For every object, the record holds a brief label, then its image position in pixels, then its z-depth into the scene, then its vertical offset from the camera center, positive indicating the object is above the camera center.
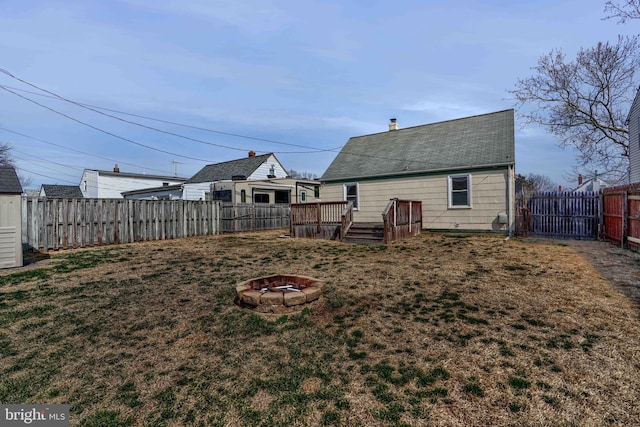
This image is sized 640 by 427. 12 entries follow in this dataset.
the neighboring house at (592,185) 37.97 +3.15
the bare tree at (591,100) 17.84 +6.77
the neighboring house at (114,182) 32.75 +3.98
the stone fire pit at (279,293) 4.55 -1.25
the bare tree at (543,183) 60.59 +5.71
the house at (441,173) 12.51 +1.81
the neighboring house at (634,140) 15.09 +3.52
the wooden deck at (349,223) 11.27 -0.39
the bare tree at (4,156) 31.77 +6.64
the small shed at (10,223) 7.59 -0.10
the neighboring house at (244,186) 21.59 +2.28
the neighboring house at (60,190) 33.99 +3.19
